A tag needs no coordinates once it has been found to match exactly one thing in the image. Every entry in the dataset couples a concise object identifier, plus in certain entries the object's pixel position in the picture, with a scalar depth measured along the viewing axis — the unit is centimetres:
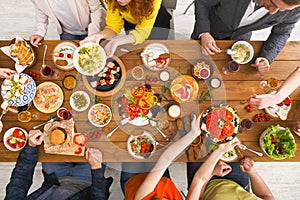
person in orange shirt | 168
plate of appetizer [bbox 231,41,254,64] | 179
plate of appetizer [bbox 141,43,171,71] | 177
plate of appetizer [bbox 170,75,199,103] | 174
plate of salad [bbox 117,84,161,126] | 172
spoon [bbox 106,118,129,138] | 174
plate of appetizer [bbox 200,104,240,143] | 162
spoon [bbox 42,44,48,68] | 178
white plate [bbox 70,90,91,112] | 174
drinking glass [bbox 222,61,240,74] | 175
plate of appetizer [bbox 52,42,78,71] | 175
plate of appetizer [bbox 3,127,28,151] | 169
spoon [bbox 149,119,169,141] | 174
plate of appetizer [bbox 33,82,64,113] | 173
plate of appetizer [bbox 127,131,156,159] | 171
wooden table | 173
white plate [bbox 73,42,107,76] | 172
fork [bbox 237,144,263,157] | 172
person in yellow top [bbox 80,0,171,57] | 177
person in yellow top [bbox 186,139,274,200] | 171
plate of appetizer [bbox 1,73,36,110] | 170
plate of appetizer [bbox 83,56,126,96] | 173
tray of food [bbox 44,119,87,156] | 167
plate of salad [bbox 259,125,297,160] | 166
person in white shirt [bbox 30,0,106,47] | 193
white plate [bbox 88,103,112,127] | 173
